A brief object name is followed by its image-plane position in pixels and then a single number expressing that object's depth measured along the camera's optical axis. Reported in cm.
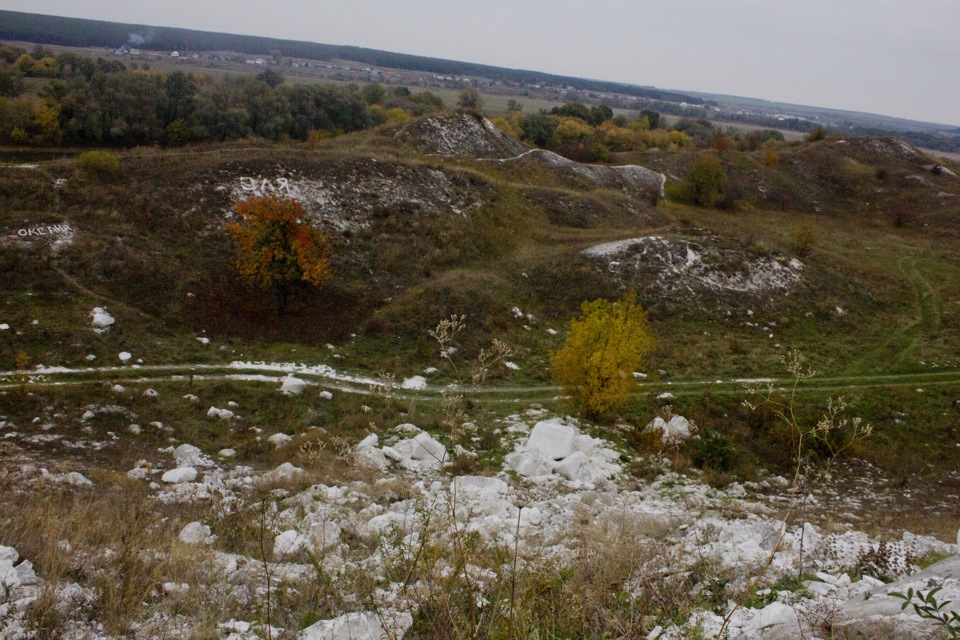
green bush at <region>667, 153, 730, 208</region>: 6406
